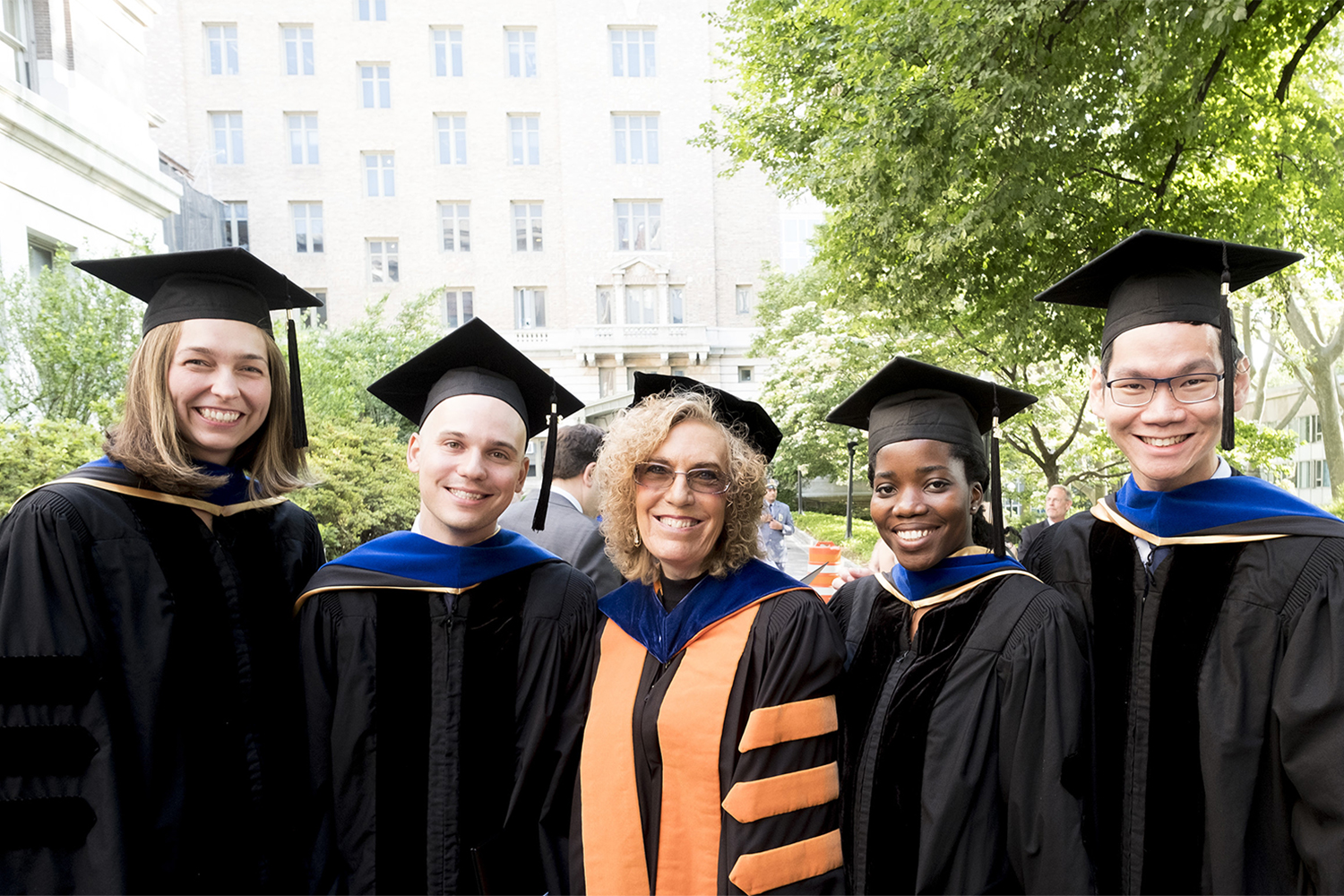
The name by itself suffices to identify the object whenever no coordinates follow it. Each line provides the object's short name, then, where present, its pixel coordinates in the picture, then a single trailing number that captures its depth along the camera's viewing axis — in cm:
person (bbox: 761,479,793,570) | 923
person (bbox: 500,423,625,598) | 439
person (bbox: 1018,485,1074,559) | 982
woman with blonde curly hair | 201
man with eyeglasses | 187
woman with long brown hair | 187
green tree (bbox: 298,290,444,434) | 1540
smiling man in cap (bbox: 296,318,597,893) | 219
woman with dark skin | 193
